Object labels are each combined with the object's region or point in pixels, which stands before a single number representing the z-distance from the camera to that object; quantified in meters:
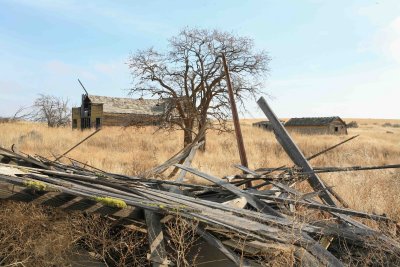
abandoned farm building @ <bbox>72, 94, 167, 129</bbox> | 39.13
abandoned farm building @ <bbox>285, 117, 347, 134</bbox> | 51.28
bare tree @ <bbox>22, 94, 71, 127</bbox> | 45.84
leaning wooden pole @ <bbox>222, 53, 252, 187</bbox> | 7.18
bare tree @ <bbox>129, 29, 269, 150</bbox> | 21.84
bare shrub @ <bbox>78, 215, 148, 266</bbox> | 3.57
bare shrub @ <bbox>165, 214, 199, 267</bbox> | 3.14
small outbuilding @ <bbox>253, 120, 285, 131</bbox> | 56.21
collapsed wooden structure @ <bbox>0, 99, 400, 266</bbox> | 3.18
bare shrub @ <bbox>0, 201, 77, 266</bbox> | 3.59
